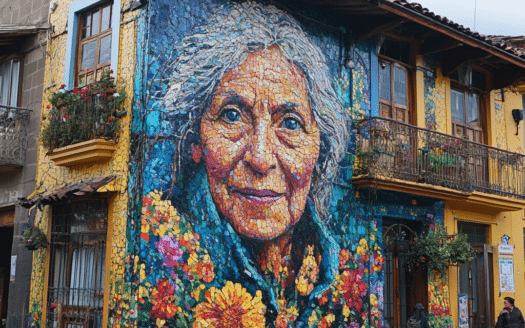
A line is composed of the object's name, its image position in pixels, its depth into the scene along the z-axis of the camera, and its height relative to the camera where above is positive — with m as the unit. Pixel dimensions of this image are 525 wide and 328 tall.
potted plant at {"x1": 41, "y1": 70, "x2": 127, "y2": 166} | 10.98 +2.71
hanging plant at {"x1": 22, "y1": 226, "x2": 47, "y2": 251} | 12.09 +0.82
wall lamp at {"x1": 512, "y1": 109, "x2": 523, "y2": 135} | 17.38 +4.57
